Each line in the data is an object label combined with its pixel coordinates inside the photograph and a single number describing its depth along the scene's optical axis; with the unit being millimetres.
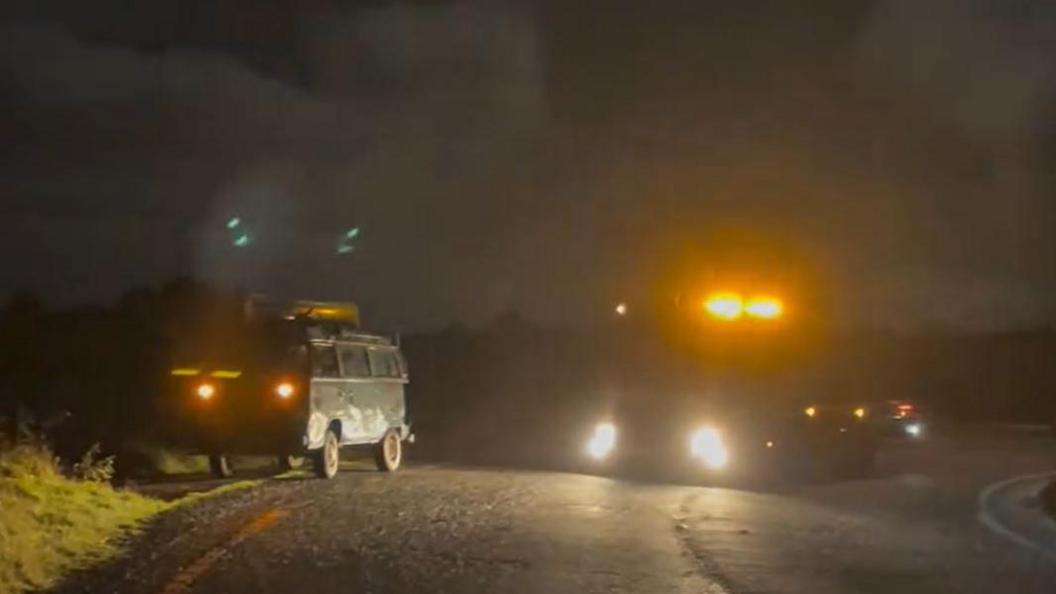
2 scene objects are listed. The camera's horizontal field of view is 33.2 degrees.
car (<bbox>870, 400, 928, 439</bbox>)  51031
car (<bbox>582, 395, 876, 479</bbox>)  34906
